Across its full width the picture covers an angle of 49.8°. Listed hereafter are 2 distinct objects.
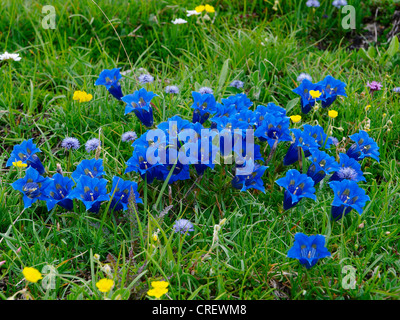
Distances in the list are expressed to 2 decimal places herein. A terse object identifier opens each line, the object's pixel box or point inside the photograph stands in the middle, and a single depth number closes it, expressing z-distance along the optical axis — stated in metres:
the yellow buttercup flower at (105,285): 1.74
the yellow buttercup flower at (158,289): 1.76
